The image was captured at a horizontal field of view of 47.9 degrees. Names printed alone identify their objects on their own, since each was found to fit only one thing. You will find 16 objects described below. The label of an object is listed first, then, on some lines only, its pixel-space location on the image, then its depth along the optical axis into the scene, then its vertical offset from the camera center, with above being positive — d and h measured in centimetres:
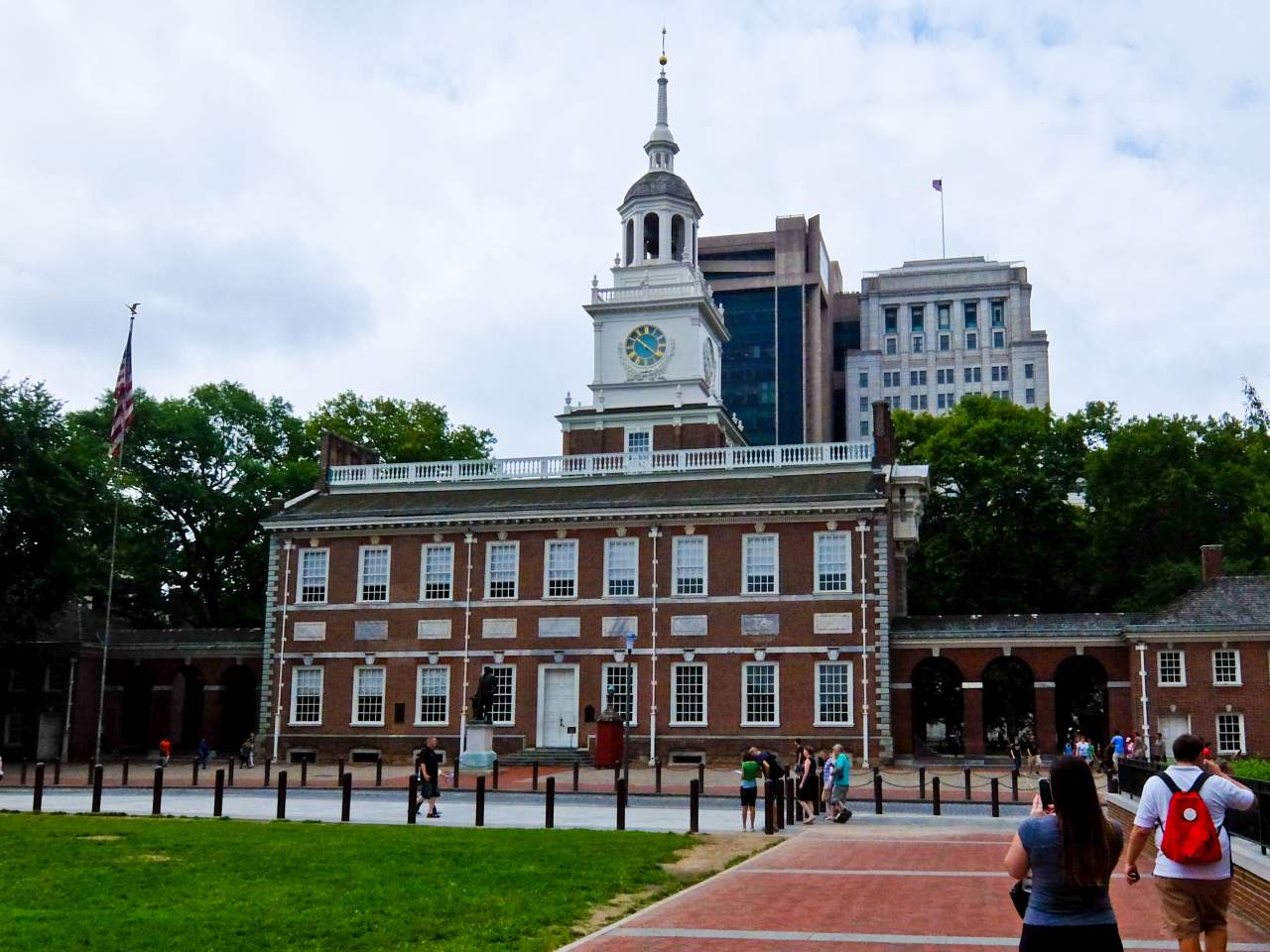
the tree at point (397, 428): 6738 +1296
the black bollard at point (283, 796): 2468 -165
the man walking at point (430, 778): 2530 -135
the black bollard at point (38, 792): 2548 -168
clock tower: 5488 +1437
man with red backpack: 944 -93
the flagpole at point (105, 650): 4492 +167
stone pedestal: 4139 -137
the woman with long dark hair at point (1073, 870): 713 -80
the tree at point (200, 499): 6047 +842
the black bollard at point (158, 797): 2527 -174
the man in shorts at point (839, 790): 2623 -154
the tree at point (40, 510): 4688 +621
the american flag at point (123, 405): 4325 +895
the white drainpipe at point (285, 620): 4941 +278
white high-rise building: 15400 +3953
